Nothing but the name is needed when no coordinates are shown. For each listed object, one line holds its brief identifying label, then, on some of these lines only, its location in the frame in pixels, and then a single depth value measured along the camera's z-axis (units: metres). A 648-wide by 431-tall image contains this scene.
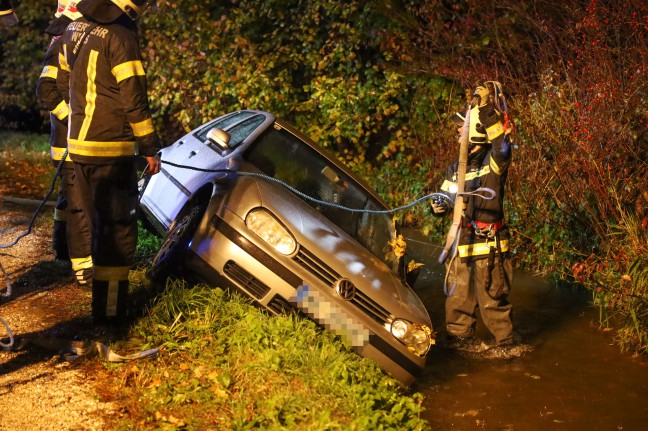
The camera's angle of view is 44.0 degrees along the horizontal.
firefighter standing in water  6.23
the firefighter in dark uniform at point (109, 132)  4.88
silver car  5.20
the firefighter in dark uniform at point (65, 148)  5.94
